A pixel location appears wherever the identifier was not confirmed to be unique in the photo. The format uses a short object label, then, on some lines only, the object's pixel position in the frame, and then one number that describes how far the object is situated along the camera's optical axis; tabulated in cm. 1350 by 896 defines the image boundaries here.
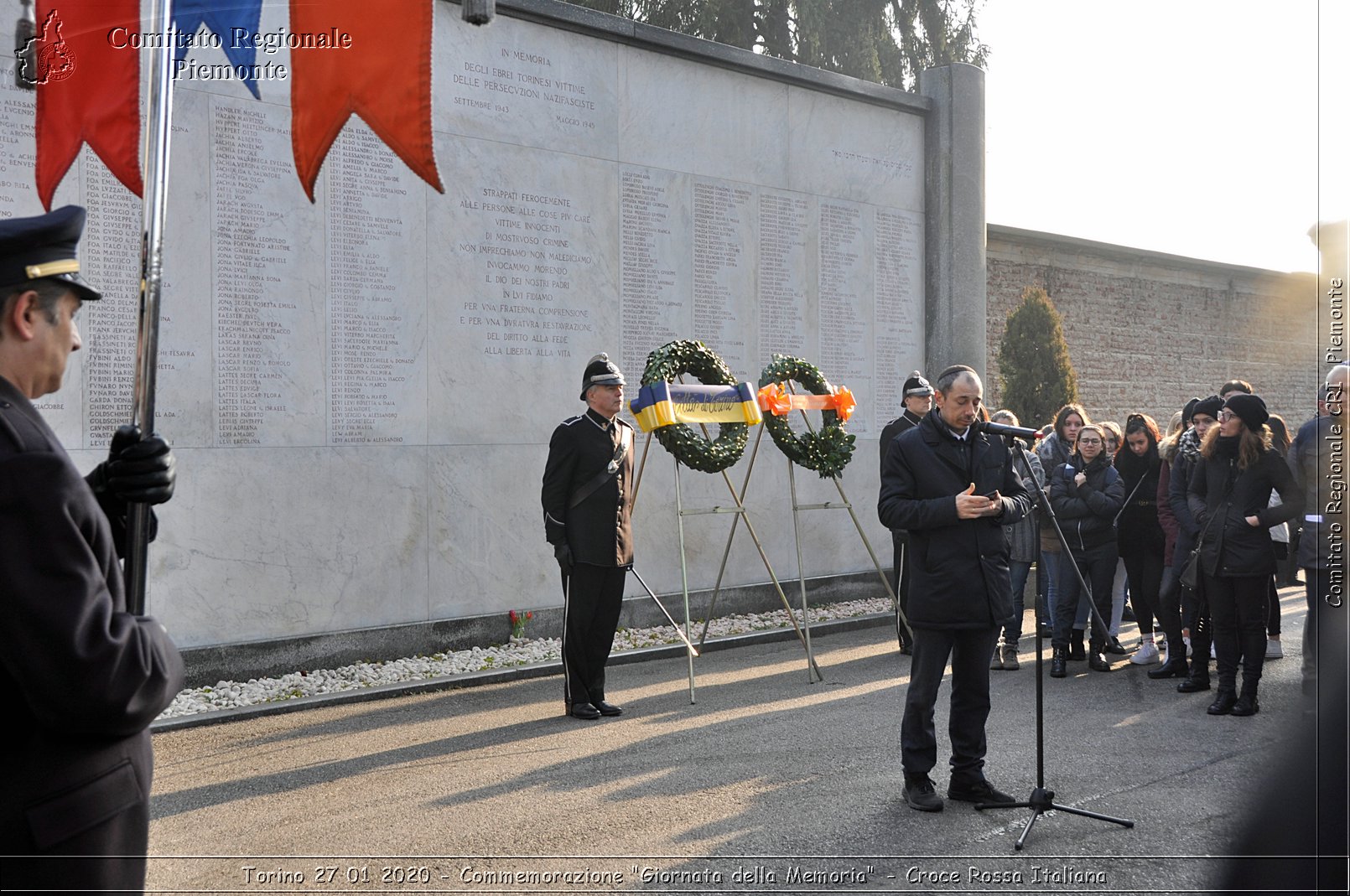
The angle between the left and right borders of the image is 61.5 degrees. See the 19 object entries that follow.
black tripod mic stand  469
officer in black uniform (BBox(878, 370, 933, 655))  870
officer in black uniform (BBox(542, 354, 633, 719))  709
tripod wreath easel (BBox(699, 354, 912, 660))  856
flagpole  252
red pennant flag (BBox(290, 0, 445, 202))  445
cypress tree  1677
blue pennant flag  480
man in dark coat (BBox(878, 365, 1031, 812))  503
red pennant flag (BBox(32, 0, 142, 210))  646
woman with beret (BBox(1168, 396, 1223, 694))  767
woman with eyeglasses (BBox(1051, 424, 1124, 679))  839
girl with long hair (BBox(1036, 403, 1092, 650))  870
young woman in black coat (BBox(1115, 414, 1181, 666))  867
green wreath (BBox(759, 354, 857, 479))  869
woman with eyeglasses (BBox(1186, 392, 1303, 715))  690
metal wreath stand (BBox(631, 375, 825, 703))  753
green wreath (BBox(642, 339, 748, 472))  798
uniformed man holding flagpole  197
